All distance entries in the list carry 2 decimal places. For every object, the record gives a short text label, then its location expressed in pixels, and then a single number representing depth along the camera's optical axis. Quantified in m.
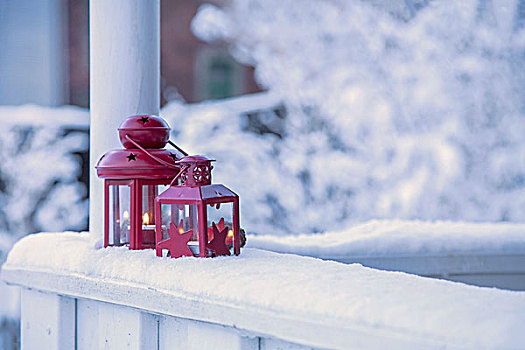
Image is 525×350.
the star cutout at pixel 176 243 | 2.75
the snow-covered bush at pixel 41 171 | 7.14
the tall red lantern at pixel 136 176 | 2.85
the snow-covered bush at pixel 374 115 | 6.83
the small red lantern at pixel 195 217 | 2.76
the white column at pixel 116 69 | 3.00
